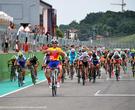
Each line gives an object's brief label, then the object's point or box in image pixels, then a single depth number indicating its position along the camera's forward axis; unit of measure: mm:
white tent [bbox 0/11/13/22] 41562
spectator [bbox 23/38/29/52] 44716
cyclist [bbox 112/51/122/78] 37312
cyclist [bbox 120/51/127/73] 46150
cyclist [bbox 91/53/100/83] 35409
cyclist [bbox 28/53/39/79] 33500
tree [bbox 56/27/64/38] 109819
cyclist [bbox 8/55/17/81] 35228
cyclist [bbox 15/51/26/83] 31642
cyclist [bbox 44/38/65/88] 25109
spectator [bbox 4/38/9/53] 38656
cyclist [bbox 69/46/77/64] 38025
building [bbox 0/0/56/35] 72312
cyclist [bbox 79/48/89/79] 32906
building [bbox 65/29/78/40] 154825
